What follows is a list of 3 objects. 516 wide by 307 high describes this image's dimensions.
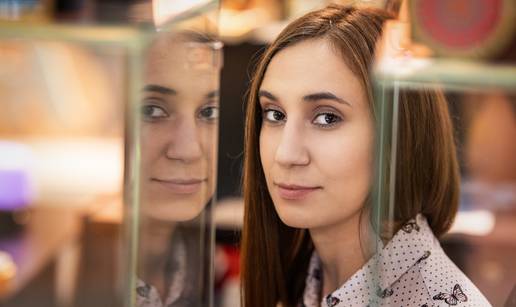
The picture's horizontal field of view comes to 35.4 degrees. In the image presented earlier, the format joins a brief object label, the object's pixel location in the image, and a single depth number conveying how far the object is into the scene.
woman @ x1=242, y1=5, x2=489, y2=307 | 1.06
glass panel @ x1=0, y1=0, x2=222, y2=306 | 1.15
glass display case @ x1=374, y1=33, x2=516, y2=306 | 1.05
